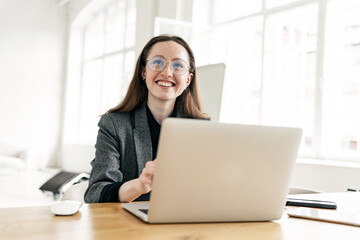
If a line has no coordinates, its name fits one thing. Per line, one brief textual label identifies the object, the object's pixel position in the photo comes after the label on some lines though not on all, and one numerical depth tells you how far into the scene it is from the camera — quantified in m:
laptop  0.85
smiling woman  1.46
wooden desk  0.79
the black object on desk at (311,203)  1.27
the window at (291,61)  4.14
